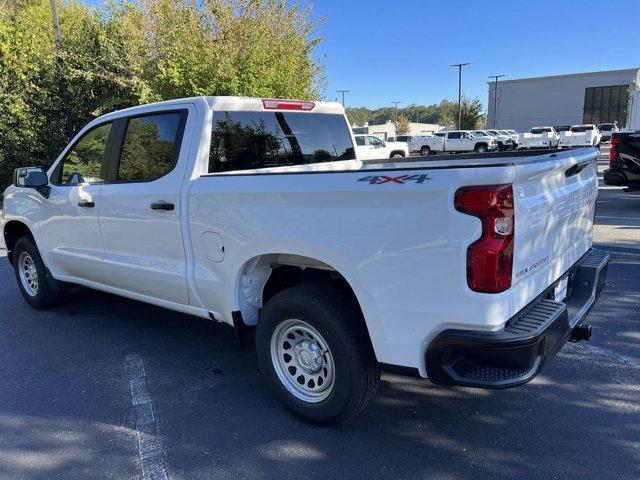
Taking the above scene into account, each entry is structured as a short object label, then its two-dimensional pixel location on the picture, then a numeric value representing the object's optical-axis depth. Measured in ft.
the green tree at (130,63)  47.80
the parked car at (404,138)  135.65
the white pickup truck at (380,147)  87.56
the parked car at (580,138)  115.37
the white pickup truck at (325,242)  7.46
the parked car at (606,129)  147.59
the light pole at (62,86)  47.64
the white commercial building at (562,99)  217.36
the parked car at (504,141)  117.60
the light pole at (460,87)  194.08
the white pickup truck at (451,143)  118.73
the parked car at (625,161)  32.40
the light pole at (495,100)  224.74
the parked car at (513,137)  122.31
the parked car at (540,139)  119.90
